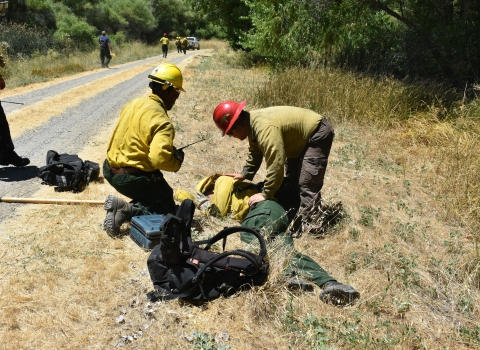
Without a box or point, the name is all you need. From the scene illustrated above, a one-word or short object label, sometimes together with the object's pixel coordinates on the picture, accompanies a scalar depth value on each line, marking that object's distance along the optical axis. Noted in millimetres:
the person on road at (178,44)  39247
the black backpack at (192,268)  2848
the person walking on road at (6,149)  5461
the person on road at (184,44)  38750
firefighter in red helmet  3816
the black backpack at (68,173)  4910
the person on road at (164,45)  31047
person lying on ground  3104
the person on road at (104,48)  20031
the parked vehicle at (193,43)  48062
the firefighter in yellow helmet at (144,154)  3691
